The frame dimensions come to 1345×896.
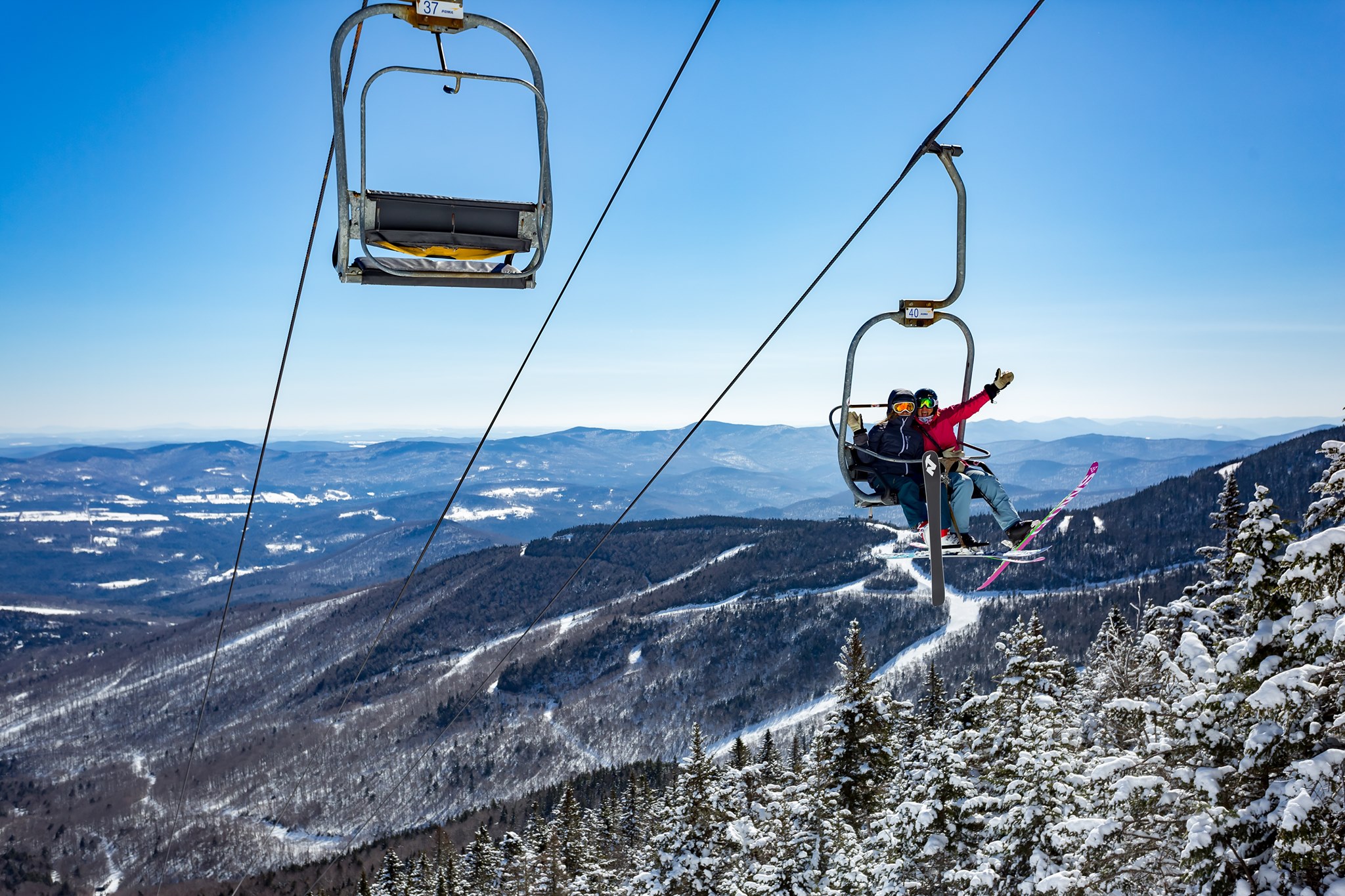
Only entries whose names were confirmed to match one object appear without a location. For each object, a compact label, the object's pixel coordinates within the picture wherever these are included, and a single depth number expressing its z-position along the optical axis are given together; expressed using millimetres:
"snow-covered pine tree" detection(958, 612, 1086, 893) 12172
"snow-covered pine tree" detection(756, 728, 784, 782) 23189
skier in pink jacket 9273
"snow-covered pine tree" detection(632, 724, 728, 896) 18906
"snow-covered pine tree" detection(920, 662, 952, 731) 29312
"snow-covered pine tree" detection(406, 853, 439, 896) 39144
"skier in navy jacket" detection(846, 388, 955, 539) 9453
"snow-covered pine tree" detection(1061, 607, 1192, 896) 8523
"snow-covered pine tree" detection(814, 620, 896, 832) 20875
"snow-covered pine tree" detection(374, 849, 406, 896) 41562
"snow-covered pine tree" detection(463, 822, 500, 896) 39906
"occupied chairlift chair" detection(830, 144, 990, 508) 6359
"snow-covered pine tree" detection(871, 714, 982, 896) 14898
